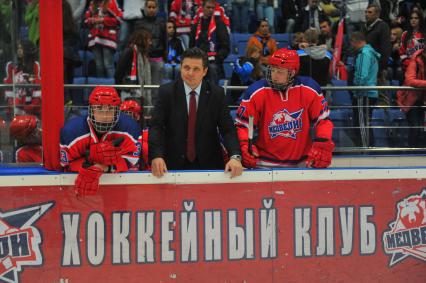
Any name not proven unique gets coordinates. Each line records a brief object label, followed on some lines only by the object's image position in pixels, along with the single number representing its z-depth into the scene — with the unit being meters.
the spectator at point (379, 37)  15.84
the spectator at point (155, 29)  15.27
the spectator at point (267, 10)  18.28
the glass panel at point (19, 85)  8.62
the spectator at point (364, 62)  14.75
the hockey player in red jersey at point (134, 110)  10.51
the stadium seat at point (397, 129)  13.81
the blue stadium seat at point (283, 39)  17.50
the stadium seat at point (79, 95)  12.13
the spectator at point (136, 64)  13.99
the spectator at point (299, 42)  14.88
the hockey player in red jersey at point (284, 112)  9.55
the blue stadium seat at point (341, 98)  13.96
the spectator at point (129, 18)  16.02
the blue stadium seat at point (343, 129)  13.83
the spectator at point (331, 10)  18.92
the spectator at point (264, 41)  15.61
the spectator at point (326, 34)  16.78
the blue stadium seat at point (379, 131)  13.84
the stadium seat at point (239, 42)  17.62
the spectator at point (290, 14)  17.83
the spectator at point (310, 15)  17.56
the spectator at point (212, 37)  15.64
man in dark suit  9.00
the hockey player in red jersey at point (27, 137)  8.65
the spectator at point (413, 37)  16.17
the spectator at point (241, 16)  18.16
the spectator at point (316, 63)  14.26
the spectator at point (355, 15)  17.11
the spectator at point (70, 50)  11.60
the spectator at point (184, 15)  16.87
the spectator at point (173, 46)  16.06
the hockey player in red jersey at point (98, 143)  8.33
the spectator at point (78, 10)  14.34
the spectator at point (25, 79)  8.62
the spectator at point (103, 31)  15.50
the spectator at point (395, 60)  17.16
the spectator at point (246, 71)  14.61
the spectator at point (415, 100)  13.80
